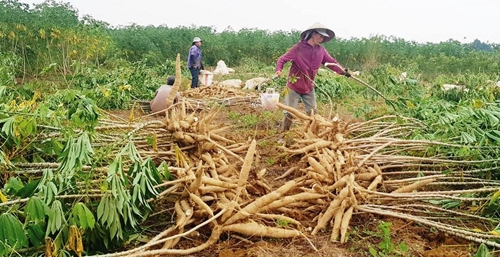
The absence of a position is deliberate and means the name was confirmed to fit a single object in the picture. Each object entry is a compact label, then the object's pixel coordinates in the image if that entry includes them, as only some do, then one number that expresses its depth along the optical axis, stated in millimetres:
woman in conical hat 4922
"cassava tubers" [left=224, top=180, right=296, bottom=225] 2523
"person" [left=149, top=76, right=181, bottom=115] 5801
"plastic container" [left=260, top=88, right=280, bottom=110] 7125
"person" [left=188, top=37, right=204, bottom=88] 9258
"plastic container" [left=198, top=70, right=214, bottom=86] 9703
